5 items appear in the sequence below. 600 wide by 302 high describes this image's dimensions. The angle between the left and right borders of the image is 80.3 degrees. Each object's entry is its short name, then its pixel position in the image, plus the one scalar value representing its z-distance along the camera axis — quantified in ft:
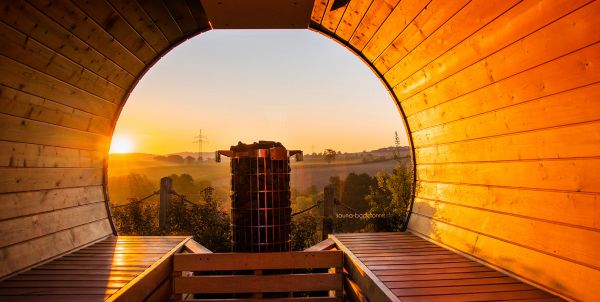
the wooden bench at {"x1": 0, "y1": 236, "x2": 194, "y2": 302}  9.64
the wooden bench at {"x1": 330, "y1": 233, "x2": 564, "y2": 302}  9.12
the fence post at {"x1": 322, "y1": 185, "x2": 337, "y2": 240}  22.17
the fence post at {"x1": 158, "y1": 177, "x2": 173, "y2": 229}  23.47
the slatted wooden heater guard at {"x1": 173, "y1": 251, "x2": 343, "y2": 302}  14.39
